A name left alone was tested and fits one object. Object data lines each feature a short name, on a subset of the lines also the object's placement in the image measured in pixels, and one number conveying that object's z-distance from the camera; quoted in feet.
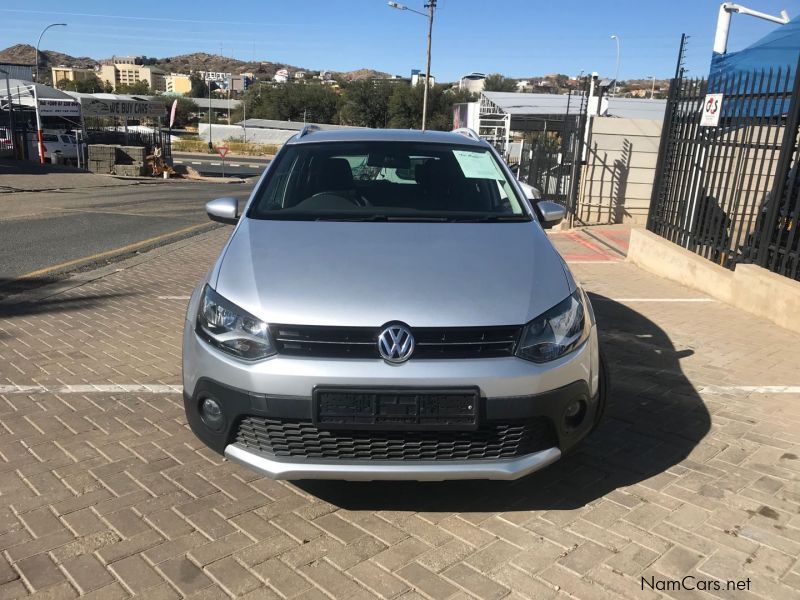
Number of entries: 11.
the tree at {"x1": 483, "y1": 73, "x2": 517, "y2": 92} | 319.04
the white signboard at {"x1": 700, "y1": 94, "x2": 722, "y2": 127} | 23.98
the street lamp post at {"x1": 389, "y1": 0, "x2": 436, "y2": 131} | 135.64
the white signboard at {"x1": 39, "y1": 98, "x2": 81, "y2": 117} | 99.40
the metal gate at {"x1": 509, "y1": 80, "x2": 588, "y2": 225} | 42.88
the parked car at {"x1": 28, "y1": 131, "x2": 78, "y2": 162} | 103.24
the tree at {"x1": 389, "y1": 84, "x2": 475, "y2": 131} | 243.19
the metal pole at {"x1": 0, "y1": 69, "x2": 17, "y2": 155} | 91.71
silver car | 8.44
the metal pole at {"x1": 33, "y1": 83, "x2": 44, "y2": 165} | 95.76
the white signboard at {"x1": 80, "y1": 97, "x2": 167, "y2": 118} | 103.30
